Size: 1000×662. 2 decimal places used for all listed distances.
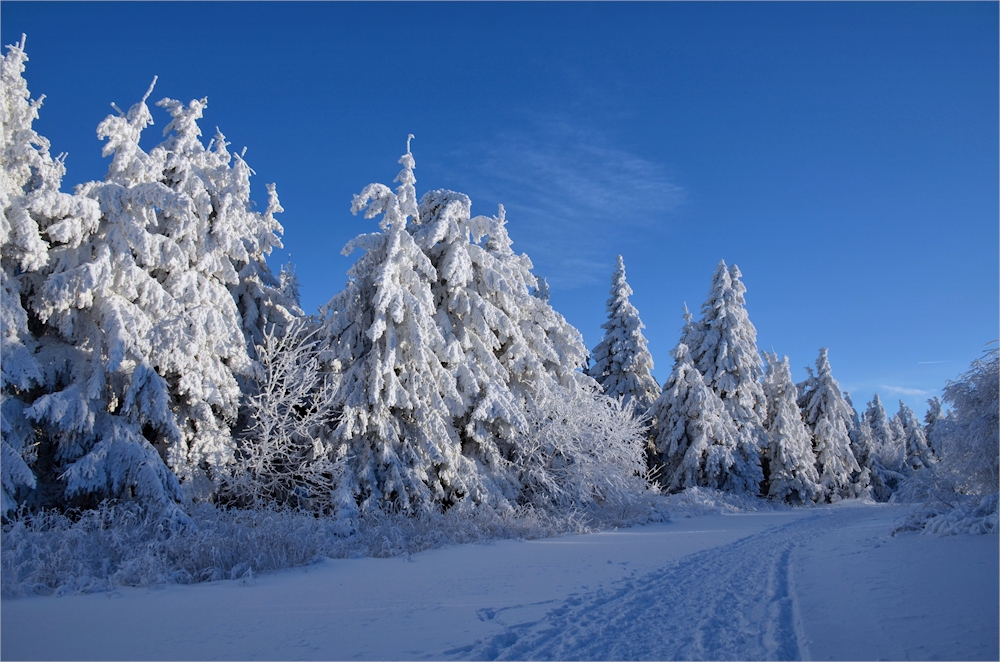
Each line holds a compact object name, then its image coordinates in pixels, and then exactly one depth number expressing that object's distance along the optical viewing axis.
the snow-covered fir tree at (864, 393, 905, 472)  49.41
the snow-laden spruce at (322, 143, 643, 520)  15.34
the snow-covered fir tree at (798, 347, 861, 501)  36.22
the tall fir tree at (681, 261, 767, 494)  32.22
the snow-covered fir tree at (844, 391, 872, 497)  40.81
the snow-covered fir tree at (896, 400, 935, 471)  54.84
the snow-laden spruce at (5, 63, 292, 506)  12.02
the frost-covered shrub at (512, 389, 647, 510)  18.16
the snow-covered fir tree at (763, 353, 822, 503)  33.38
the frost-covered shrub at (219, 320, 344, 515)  14.06
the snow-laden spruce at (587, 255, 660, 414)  33.22
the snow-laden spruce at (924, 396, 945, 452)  54.84
